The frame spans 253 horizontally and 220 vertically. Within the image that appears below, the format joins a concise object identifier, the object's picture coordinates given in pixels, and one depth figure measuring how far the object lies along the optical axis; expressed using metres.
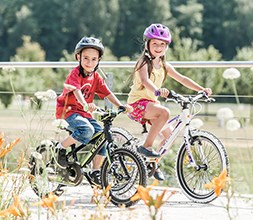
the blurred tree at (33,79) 43.38
